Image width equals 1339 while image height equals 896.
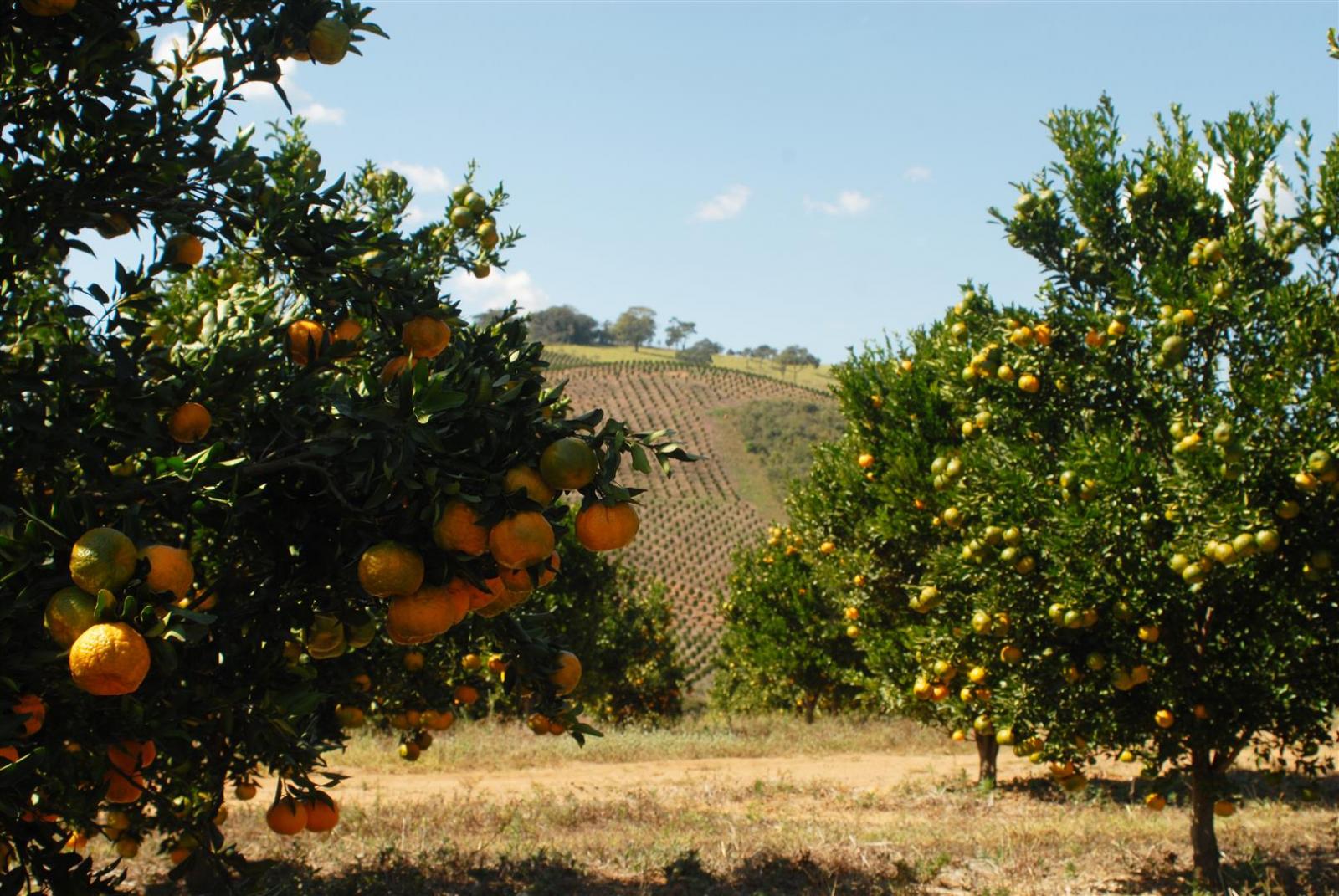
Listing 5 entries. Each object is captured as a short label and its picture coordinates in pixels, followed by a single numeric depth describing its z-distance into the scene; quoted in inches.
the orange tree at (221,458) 74.9
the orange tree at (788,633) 684.7
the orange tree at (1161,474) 205.6
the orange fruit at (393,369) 99.5
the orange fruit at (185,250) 118.7
